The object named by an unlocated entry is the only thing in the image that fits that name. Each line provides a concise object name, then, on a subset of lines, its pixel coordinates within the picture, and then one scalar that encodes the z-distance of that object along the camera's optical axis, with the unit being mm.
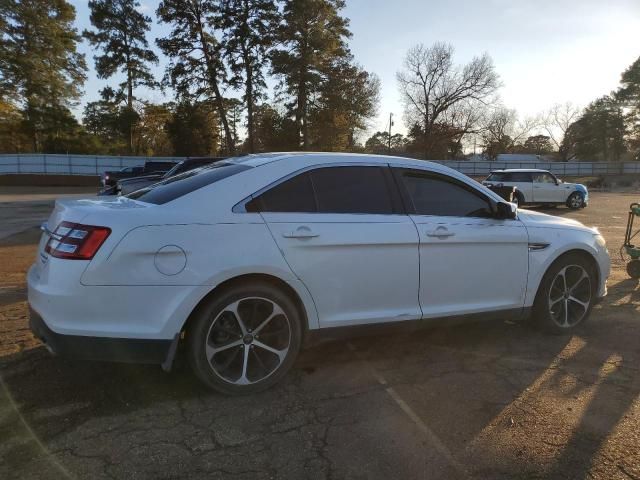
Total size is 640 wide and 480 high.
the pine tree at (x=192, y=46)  38656
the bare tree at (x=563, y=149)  77581
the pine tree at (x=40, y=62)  42219
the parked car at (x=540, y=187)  21000
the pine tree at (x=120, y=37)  44406
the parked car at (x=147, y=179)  11258
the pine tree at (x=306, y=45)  36062
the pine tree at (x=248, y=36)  37625
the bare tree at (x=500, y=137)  68550
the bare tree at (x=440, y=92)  57719
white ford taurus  3154
